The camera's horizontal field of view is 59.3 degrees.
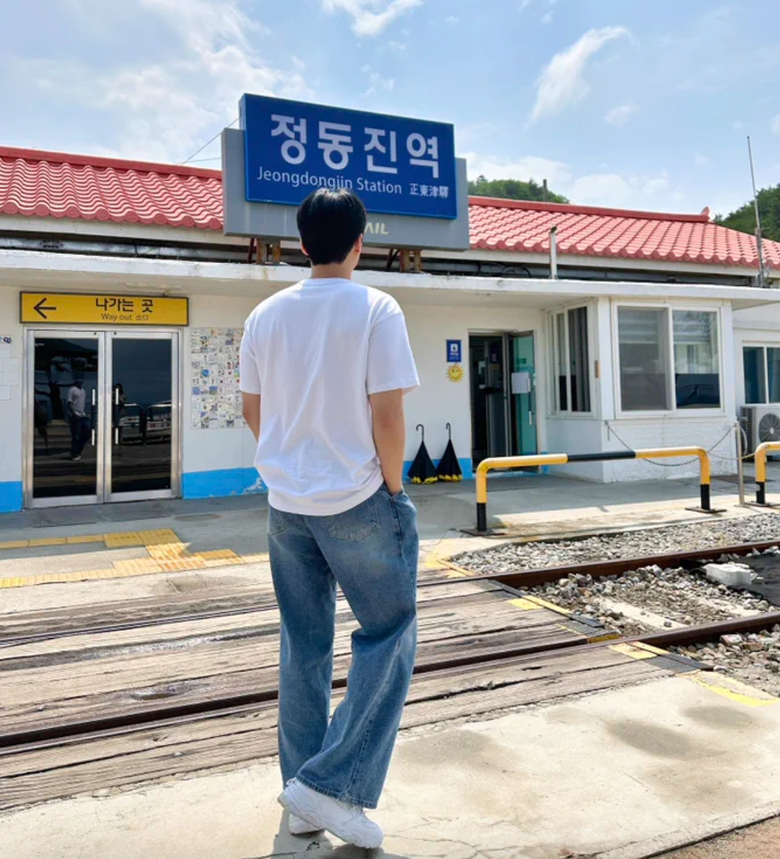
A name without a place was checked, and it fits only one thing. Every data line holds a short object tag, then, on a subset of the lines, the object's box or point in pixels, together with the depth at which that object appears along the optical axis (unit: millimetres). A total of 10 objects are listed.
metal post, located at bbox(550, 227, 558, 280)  10566
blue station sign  8461
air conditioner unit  12570
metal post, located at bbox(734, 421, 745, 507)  8469
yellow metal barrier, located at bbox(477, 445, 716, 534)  6961
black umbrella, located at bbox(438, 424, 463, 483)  11078
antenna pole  12141
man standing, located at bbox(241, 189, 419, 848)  1927
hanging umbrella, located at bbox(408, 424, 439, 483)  10891
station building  8812
